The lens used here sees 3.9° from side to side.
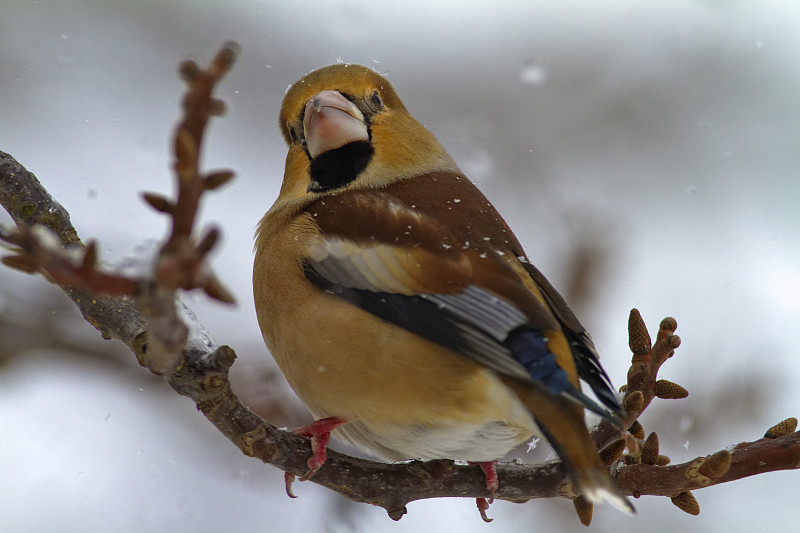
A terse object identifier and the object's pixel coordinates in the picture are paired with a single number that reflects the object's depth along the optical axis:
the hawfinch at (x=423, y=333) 2.97
